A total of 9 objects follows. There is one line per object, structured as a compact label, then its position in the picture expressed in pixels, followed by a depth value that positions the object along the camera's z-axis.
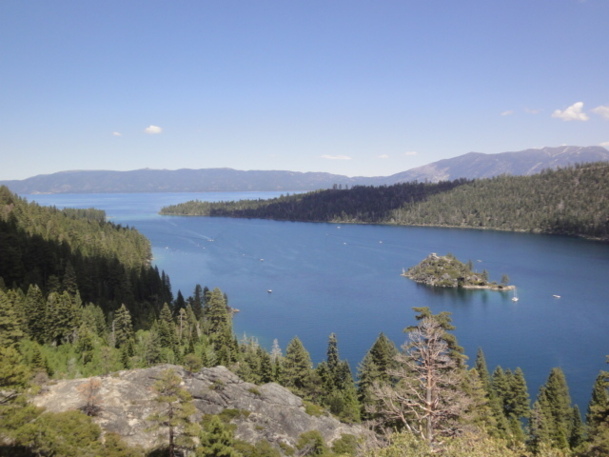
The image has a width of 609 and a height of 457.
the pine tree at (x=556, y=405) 47.25
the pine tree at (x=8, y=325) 46.62
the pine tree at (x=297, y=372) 50.25
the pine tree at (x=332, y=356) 56.19
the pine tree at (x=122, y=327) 62.00
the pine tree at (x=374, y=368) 49.44
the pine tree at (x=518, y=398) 49.97
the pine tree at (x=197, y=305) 82.06
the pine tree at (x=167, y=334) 62.54
